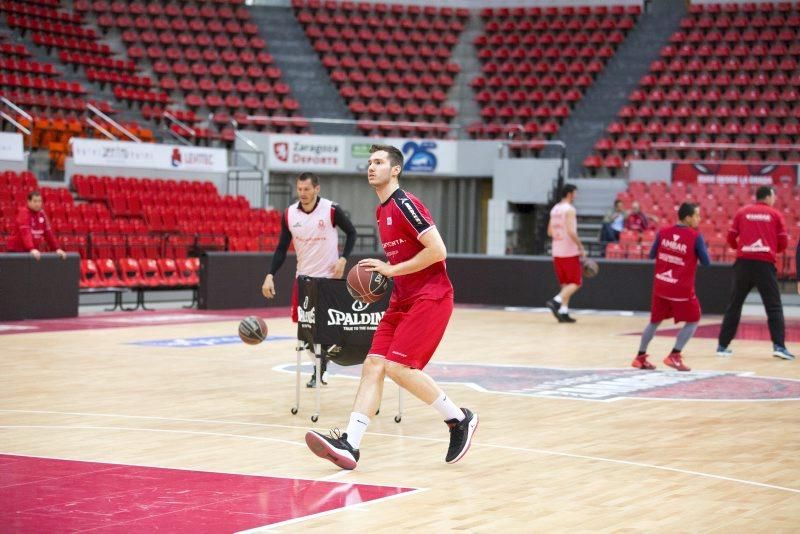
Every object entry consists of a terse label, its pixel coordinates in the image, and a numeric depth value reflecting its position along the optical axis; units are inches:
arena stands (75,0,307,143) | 1366.9
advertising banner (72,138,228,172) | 1074.1
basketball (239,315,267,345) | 410.3
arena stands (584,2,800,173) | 1304.1
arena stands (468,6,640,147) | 1430.9
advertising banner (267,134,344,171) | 1296.8
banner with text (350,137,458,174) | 1339.8
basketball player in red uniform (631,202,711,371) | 538.3
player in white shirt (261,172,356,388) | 446.0
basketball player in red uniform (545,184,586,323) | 788.6
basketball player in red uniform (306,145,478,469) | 309.0
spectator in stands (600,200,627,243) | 1077.1
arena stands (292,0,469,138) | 1438.2
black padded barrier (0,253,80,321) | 728.3
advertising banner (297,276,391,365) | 380.2
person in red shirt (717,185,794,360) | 596.1
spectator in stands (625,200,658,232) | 1067.3
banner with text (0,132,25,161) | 1008.9
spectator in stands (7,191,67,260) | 726.5
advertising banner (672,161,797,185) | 1211.2
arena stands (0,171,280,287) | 888.3
